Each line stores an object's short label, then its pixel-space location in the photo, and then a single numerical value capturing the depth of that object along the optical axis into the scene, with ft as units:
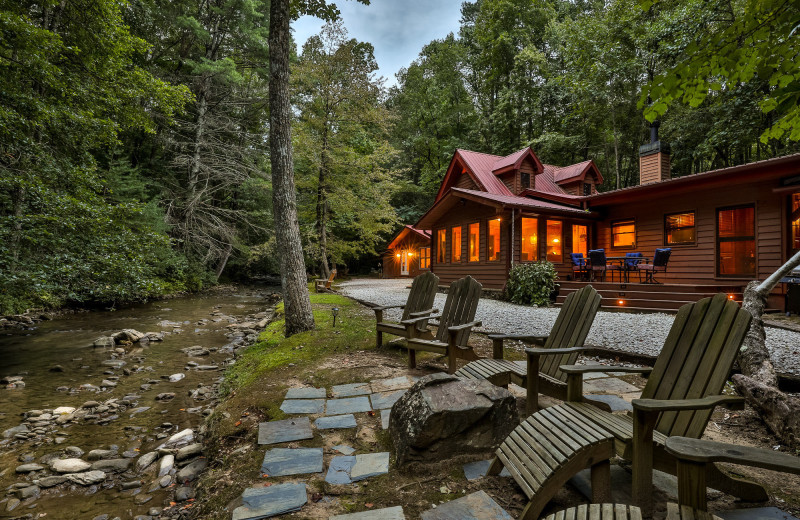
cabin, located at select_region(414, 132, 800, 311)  27.81
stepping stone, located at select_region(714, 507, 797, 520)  5.21
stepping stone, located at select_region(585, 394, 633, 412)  9.20
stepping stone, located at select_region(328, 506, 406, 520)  5.48
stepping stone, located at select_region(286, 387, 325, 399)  10.74
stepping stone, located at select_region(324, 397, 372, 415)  9.72
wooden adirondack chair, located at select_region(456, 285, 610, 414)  8.16
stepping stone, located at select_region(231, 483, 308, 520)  5.67
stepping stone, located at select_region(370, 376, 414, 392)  11.30
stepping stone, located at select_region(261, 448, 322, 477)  6.88
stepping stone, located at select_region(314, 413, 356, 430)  8.82
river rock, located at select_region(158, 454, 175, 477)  8.55
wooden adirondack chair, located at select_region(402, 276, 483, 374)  11.66
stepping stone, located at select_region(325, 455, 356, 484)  6.63
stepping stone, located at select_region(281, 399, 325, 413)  9.77
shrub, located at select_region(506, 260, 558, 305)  32.22
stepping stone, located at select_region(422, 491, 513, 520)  5.39
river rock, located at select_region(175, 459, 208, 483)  8.18
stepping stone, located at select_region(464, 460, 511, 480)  6.59
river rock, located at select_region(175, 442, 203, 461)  9.07
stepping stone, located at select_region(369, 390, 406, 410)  9.94
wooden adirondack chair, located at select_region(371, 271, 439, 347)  14.83
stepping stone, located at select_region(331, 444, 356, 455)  7.61
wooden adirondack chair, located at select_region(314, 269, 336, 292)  45.90
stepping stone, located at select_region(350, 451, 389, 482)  6.77
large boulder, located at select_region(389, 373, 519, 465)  6.97
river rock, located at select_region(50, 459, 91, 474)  8.71
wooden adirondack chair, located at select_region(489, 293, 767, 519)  5.07
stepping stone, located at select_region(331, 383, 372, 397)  10.98
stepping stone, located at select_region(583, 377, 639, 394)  10.59
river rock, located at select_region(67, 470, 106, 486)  8.18
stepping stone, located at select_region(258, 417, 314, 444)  8.14
